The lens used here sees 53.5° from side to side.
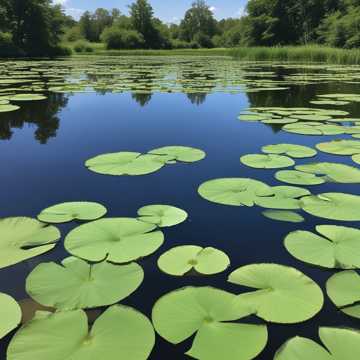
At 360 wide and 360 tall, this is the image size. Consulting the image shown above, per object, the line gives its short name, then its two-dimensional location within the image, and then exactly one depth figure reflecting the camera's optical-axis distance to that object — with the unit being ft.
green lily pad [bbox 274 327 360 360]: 2.83
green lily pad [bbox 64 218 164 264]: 4.21
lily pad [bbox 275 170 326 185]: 6.43
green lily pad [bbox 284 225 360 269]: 4.16
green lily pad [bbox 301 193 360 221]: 5.27
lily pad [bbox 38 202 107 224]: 5.12
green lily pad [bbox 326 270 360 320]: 3.46
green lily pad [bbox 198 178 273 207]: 5.79
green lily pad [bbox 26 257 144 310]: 3.47
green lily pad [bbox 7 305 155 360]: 2.83
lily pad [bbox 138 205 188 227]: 5.06
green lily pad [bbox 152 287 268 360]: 2.90
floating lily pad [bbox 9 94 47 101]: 15.75
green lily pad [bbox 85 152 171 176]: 7.20
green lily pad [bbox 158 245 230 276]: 4.00
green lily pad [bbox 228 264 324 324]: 3.35
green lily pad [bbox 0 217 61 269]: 4.25
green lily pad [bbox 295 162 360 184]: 6.72
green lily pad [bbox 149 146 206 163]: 8.11
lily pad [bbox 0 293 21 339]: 3.13
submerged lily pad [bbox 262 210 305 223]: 5.23
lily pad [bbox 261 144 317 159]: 8.19
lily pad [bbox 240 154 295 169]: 7.45
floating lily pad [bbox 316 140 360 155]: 8.38
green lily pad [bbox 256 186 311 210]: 5.51
